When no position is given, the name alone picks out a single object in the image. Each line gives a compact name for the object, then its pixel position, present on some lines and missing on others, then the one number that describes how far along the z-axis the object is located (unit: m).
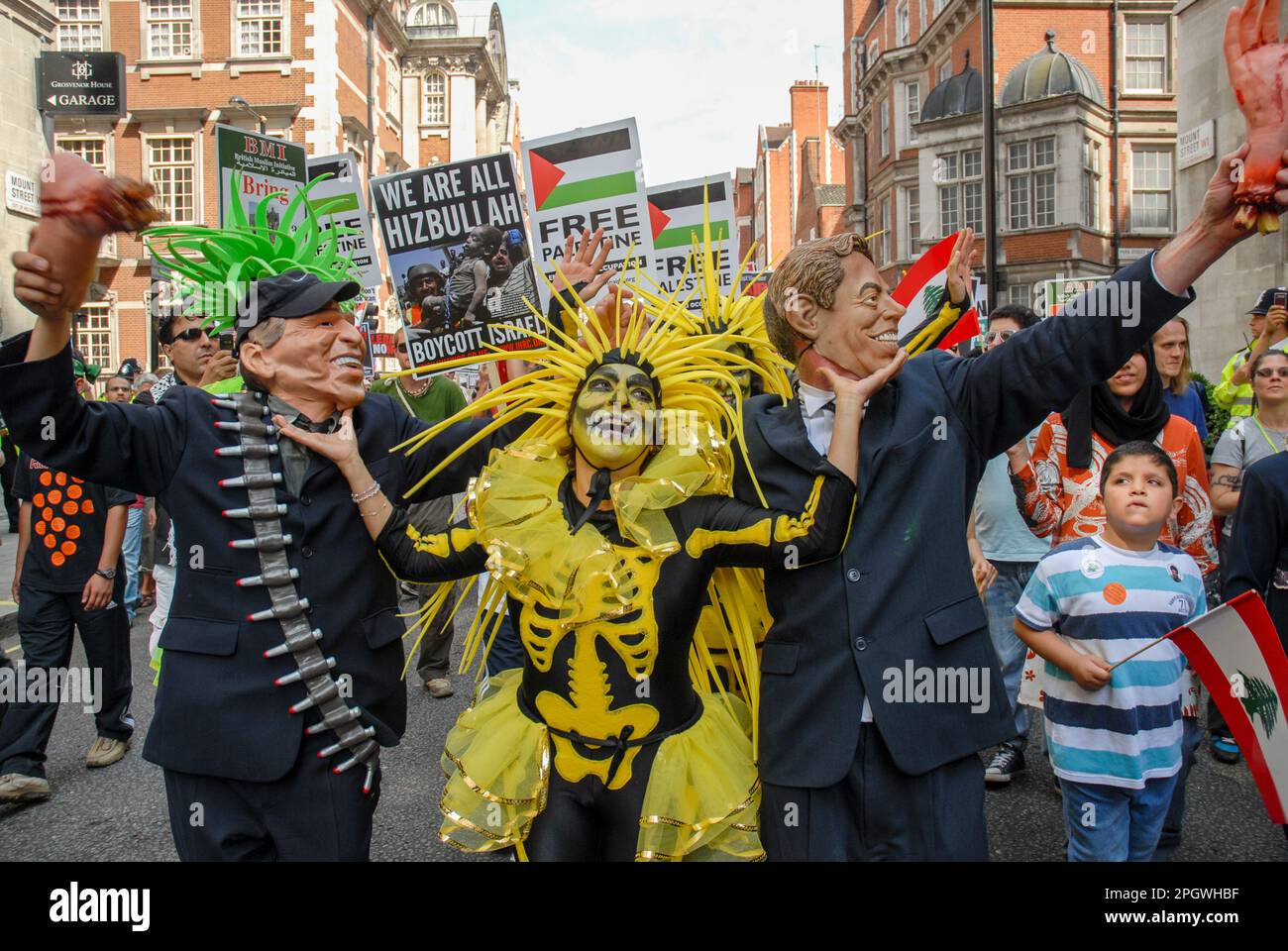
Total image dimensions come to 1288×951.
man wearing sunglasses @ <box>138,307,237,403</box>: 4.64
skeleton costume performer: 2.35
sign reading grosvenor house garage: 12.74
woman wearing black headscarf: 4.07
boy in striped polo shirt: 3.05
